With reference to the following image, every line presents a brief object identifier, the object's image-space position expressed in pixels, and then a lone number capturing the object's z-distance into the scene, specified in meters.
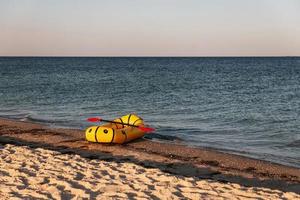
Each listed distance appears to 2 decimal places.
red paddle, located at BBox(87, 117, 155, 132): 14.76
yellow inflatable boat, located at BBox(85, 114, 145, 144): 13.50
